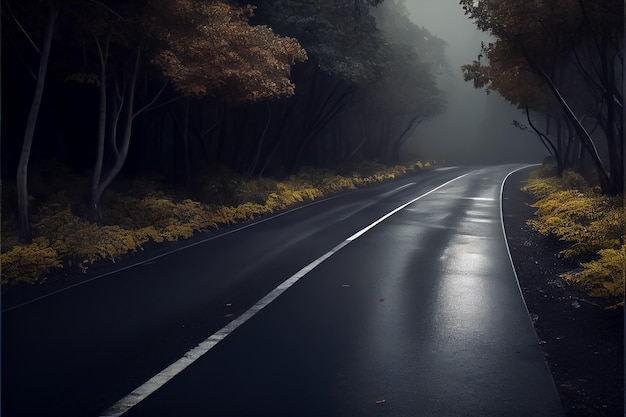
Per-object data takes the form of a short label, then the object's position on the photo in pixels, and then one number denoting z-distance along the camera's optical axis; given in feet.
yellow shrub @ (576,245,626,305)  28.66
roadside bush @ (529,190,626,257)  40.24
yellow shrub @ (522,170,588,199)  87.72
